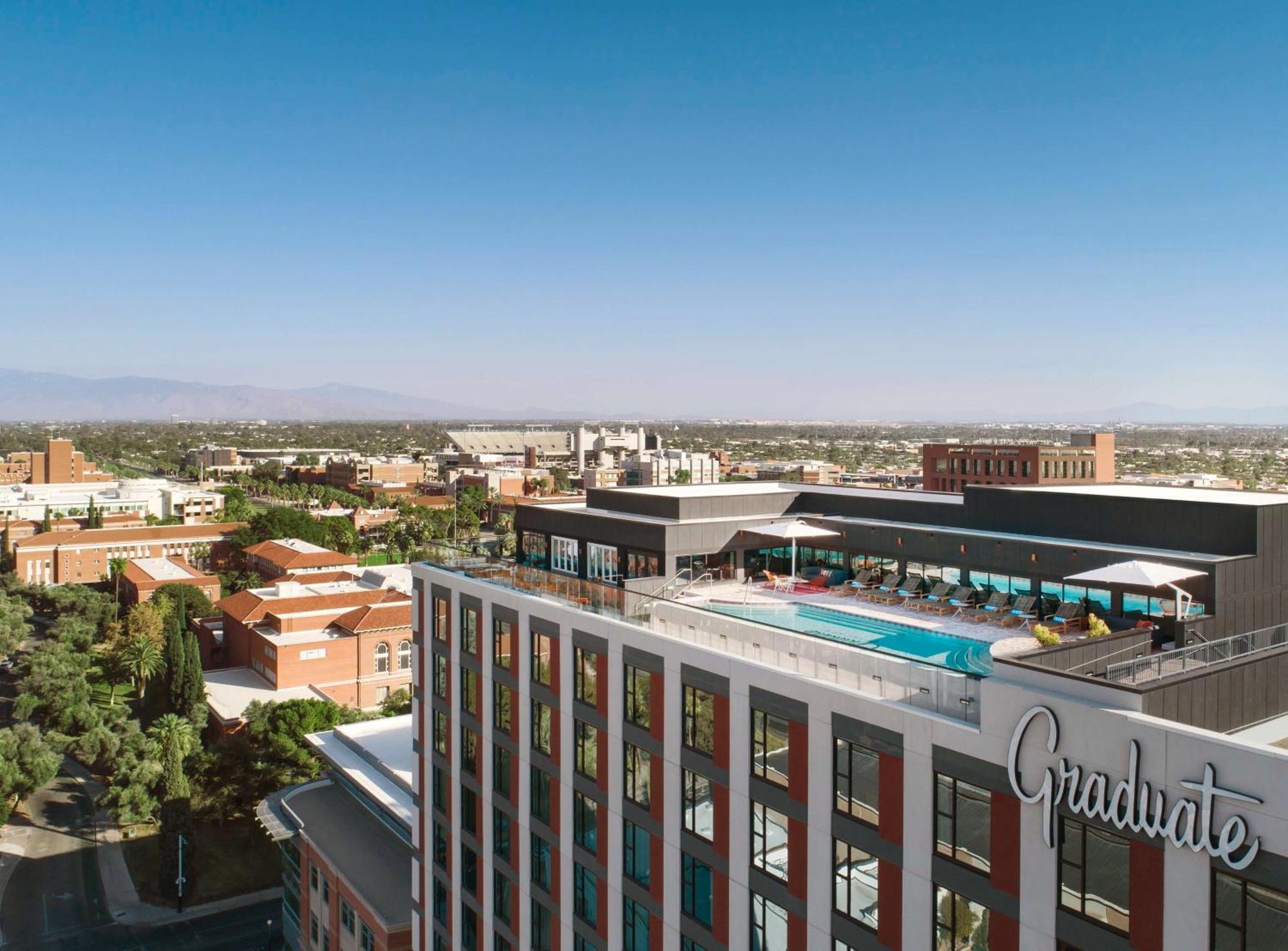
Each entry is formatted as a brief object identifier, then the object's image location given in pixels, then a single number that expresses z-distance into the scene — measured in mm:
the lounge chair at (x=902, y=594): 24078
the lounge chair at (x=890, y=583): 25125
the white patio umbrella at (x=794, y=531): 26933
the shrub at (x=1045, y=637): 14914
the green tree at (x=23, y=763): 49562
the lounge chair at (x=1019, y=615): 21322
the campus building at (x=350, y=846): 31719
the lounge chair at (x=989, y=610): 21906
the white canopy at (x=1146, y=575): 17766
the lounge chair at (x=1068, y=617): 20734
